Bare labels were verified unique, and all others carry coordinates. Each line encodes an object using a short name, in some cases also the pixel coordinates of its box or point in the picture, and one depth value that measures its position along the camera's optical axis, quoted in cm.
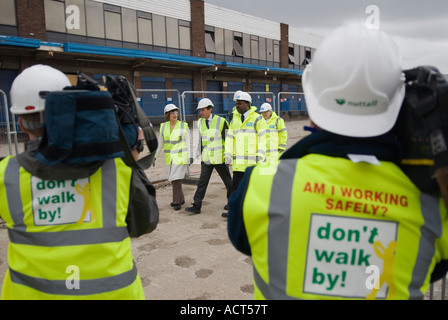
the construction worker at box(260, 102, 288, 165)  722
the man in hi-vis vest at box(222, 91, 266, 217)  613
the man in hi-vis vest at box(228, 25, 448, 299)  123
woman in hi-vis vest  659
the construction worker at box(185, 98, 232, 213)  636
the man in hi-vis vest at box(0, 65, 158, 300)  164
